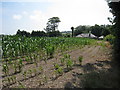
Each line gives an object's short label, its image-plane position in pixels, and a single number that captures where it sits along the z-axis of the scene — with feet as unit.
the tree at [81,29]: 168.08
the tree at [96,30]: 132.45
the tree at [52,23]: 145.15
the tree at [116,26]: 13.37
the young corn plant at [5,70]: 10.81
